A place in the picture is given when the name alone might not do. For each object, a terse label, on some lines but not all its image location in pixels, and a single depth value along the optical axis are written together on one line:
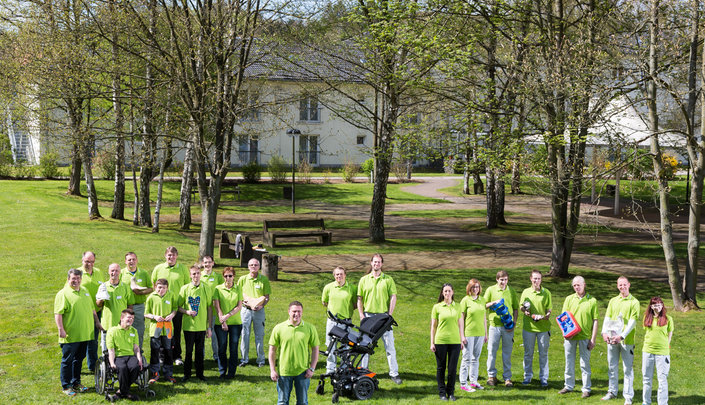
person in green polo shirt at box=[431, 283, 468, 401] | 9.66
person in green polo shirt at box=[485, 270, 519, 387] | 10.38
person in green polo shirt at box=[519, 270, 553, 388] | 10.36
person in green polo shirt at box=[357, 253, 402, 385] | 10.45
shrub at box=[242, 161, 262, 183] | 44.72
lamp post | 31.27
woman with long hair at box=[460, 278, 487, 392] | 10.11
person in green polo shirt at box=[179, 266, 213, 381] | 10.07
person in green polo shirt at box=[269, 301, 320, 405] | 8.07
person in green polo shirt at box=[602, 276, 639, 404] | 9.54
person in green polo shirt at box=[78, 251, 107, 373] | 10.09
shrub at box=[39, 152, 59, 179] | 40.62
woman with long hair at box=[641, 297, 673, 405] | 9.19
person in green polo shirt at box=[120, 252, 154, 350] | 10.61
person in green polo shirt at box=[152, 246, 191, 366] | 10.55
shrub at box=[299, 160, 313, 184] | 46.31
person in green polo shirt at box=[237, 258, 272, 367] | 10.84
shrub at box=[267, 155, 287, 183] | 45.47
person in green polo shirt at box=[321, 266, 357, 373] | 10.29
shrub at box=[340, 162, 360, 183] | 47.62
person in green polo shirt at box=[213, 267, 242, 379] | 10.27
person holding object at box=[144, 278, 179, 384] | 9.91
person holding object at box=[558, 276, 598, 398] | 9.98
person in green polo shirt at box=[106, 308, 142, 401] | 9.00
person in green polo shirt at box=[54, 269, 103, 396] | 9.40
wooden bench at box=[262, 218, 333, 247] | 23.81
